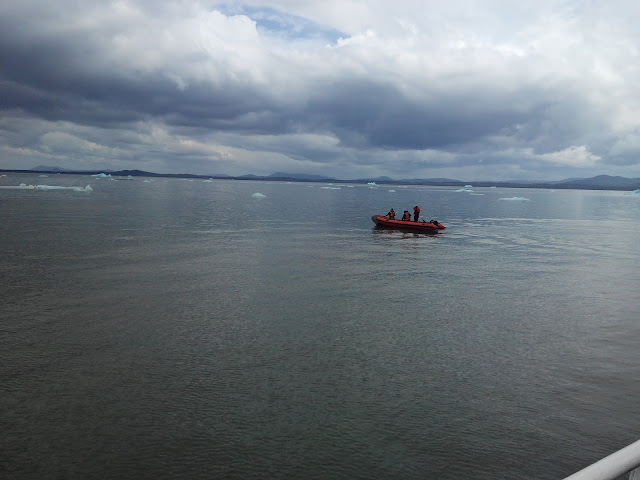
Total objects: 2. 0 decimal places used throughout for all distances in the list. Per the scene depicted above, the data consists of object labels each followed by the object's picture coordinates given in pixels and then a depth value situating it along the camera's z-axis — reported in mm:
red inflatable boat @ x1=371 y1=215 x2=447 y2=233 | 45688
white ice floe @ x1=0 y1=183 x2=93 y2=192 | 116038
